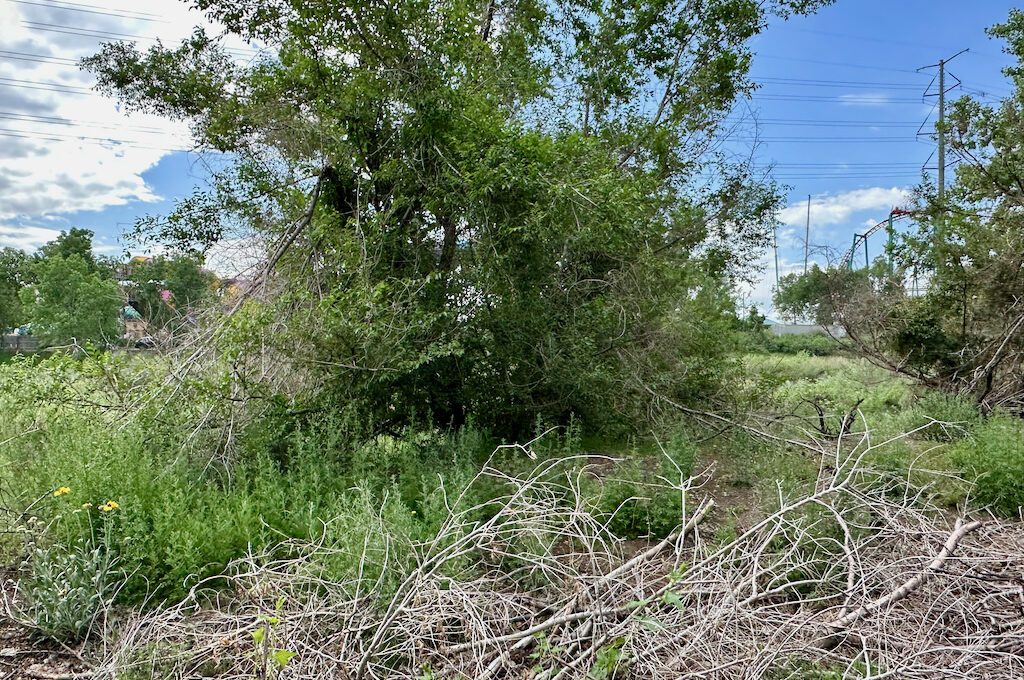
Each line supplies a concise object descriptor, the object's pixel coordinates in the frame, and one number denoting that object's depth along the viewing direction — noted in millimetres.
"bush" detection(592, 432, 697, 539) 4070
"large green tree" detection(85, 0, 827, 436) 4938
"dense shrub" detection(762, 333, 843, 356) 21191
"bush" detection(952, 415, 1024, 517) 4410
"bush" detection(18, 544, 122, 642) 2873
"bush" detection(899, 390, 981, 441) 6398
